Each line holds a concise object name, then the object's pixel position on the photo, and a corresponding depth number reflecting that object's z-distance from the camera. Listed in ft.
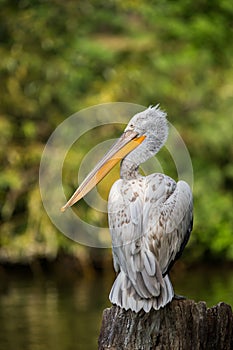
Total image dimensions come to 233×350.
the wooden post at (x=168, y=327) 40.65
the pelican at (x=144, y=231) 41.27
